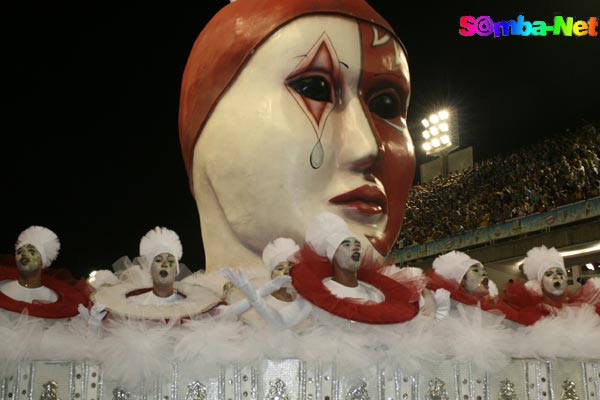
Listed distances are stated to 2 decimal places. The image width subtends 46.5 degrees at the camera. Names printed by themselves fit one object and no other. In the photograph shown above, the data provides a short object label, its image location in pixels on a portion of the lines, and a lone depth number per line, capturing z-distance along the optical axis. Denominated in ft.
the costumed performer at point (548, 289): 13.84
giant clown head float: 14.03
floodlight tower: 61.41
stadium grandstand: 40.78
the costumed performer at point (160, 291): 11.06
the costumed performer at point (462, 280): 13.17
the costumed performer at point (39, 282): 11.50
